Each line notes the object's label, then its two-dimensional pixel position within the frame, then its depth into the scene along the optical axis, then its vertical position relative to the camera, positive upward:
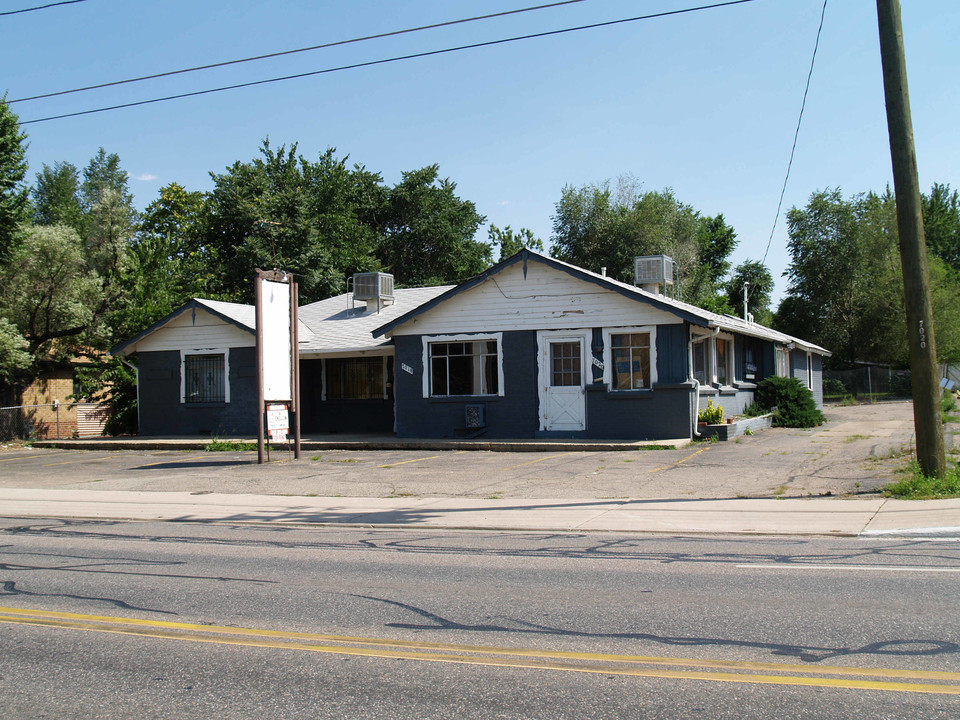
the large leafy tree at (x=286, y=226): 44.38 +9.07
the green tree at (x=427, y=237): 57.16 +10.20
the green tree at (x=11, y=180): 27.86 +7.42
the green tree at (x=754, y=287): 73.75 +8.26
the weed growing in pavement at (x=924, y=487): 11.26 -1.51
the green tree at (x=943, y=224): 65.56 +11.84
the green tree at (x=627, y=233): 53.53 +9.70
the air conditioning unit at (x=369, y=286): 28.50 +3.46
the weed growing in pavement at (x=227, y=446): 22.36 -1.42
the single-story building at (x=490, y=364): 20.89 +0.64
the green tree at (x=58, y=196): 71.12 +17.94
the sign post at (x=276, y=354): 18.39 +0.83
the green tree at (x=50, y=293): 36.66 +4.61
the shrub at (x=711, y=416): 21.23 -0.88
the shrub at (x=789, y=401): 26.84 -0.72
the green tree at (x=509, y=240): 60.19 +10.42
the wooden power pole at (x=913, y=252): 11.80 +1.74
